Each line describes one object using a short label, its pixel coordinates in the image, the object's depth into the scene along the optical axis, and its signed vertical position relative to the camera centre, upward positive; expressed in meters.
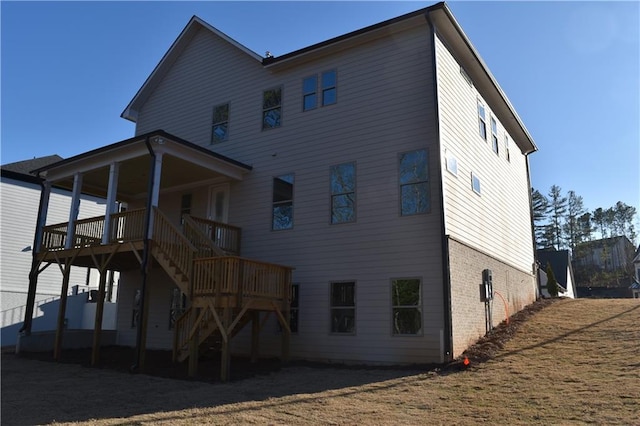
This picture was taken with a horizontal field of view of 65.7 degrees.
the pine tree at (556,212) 64.56 +13.26
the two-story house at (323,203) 11.81 +3.02
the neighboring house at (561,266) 34.61 +3.42
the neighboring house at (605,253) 62.97 +7.74
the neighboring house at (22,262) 22.64 +2.04
